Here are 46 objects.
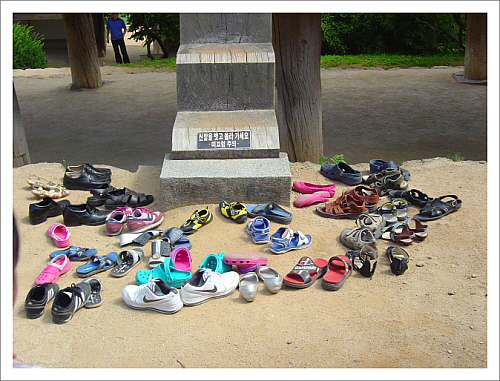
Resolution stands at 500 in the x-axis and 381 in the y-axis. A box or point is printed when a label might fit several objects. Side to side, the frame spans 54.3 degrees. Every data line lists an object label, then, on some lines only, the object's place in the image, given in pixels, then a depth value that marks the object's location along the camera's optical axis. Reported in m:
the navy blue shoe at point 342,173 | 5.55
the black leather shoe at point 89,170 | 5.60
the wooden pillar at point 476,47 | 11.77
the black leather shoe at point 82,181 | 5.46
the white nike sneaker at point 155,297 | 3.26
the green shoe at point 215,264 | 3.72
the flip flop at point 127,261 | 3.81
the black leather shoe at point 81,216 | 4.61
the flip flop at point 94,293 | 3.36
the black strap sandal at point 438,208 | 4.59
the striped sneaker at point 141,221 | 4.44
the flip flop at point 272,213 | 4.53
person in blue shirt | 15.37
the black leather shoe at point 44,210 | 4.68
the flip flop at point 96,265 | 3.76
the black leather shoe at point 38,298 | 3.24
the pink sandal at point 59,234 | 4.20
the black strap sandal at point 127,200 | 5.02
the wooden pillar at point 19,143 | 6.71
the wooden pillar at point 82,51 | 11.79
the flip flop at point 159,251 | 3.86
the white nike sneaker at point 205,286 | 3.36
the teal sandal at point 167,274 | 3.59
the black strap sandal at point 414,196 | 4.90
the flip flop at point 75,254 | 4.02
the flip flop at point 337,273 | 3.52
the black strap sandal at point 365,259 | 3.69
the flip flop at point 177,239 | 4.12
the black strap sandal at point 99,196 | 5.09
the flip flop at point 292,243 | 4.06
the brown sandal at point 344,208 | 4.67
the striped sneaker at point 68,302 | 3.17
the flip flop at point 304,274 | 3.54
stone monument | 4.76
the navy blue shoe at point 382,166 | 5.60
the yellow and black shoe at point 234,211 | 4.52
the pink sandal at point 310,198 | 4.94
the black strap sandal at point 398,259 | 3.71
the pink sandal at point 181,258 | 3.80
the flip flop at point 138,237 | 4.22
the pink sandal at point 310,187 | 5.27
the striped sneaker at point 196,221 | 4.36
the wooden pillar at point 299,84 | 6.57
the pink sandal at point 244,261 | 3.75
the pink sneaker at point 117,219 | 4.47
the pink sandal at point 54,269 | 3.64
